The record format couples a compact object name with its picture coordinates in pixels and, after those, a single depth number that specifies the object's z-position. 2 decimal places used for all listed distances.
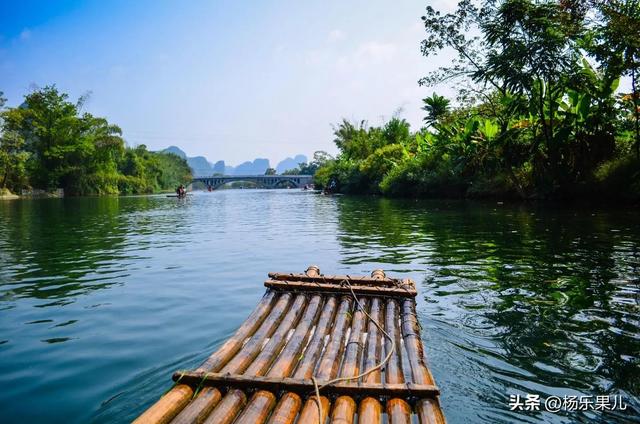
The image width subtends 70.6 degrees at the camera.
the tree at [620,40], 15.88
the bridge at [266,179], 129.50
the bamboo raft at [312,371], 3.06
